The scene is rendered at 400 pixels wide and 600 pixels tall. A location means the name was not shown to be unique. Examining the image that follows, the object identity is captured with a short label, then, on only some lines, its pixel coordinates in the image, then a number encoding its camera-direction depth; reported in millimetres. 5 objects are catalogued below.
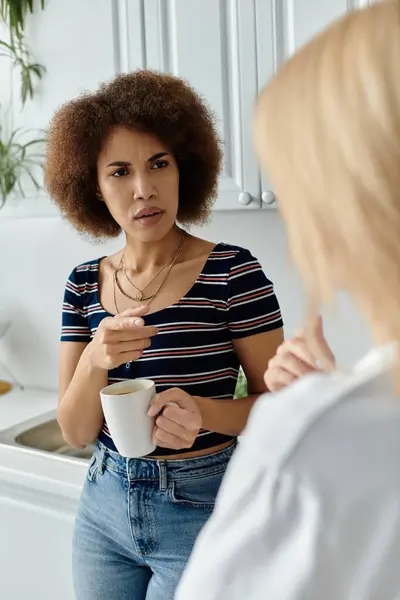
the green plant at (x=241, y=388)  1509
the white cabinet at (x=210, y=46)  1275
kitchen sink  1570
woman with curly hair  873
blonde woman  350
